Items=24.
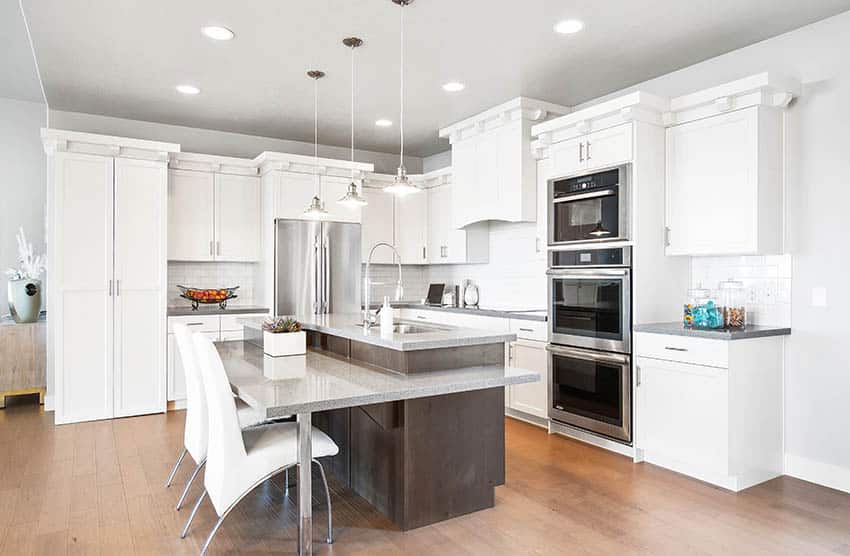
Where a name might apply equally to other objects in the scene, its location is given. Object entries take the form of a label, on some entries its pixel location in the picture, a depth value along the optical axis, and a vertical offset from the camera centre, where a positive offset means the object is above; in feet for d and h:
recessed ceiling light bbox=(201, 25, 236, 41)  11.66 +5.09
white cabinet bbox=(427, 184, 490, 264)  19.53 +1.41
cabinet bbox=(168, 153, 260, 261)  18.17 +2.24
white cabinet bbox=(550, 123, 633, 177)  12.73 +3.00
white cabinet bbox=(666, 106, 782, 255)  11.28 +1.95
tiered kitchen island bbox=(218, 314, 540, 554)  8.57 -2.26
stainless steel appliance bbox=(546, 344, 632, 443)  12.71 -2.69
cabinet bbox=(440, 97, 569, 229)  16.14 +3.43
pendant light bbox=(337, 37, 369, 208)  12.32 +1.75
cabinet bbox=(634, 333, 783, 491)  10.87 -2.61
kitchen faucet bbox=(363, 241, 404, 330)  10.95 -0.75
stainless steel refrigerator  18.63 +0.32
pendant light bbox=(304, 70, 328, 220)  13.67 +1.76
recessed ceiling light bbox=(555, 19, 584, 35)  11.35 +5.10
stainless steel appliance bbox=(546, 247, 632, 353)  12.69 -0.51
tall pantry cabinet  15.70 +0.05
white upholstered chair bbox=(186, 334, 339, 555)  7.80 -2.55
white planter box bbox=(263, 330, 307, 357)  11.16 -1.33
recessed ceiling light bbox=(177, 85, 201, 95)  15.19 +5.08
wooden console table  17.71 -2.57
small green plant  11.30 -0.99
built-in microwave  12.76 +1.67
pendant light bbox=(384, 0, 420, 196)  10.99 +1.80
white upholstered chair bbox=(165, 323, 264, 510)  9.48 -2.32
